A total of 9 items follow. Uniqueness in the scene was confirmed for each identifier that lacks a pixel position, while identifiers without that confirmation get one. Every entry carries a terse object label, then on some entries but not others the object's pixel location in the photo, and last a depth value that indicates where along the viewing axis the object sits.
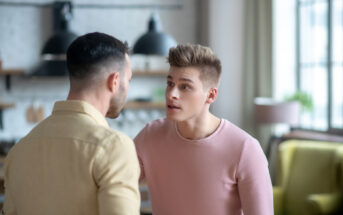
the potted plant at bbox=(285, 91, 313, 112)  5.07
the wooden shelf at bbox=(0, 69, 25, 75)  5.64
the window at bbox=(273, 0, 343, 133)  4.88
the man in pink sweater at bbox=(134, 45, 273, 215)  1.42
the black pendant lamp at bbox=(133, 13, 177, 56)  4.30
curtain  5.53
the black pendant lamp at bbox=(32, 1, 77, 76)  4.41
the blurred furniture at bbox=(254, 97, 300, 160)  4.78
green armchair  3.84
